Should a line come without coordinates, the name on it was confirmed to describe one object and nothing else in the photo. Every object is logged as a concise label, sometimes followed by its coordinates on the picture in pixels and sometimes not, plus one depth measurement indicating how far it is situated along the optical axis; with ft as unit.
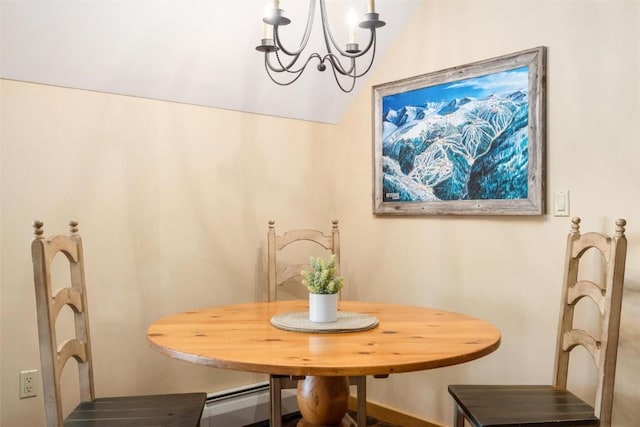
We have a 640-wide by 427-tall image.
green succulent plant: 6.14
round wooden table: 4.83
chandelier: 5.79
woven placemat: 5.98
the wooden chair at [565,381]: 5.80
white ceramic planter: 6.28
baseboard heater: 9.17
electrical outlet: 7.36
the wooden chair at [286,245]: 9.29
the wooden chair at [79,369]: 5.41
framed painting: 7.97
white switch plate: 7.61
